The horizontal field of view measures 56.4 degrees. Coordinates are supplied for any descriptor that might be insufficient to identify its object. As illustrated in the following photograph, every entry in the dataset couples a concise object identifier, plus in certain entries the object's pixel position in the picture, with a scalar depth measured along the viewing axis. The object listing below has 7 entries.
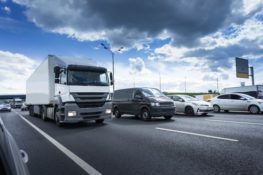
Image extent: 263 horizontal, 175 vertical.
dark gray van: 14.44
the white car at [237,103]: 19.17
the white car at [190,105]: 17.70
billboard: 41.09
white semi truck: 11.78
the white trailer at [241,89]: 41.56
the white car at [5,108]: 42.44
